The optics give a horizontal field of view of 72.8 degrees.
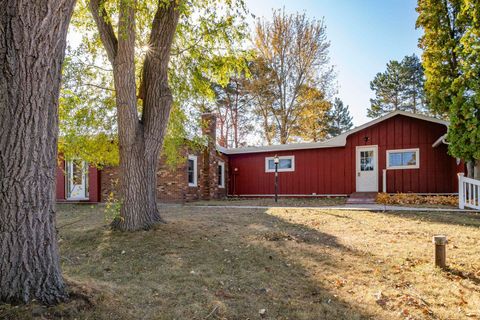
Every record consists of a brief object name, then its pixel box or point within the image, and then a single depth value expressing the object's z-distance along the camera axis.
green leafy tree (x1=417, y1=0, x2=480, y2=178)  9.59
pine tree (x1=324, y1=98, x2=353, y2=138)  28.63
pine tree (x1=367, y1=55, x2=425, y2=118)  26.27
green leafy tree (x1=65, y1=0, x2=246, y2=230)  5.59
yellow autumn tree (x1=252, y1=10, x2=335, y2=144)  19.89
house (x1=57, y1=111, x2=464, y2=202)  12.48
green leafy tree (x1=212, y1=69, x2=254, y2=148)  23.22
